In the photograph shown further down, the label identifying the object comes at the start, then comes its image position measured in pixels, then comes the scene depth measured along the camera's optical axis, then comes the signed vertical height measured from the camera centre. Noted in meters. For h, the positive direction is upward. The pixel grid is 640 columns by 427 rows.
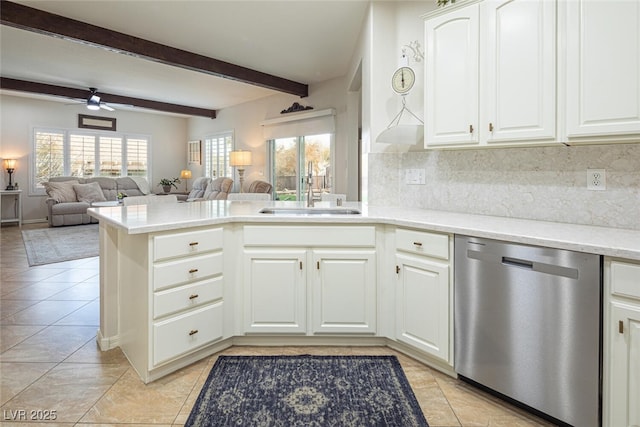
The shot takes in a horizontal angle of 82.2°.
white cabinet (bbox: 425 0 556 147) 1.84 +0.72
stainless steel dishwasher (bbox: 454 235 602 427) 1.46 -0.54
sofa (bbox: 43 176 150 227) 7.59 +0.18
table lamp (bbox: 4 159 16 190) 7.73 +0.78
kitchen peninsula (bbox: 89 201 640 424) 2.00 -0.48
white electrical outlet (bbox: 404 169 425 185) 2.82 +0.21
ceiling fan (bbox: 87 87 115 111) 6.92 +1.94
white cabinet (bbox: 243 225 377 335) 2.34 -0.49
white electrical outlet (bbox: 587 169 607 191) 1.88 +0.13
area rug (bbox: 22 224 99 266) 5.02 -0.65
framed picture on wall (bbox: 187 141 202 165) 10.14 +1.44
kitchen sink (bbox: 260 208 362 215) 2.75 -0.06
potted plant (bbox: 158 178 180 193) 9.90 +0.55
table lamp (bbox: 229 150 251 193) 7.54 +0.92
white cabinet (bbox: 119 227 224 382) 1.95 -0.53
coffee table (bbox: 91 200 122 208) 7.62 -0.01
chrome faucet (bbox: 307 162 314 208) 2.85 +0.13
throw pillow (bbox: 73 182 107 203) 8.09 +0.23
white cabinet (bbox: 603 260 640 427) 1.34 -0.53
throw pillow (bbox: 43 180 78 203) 7.74 +0.26
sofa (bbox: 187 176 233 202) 8.02 +0.34
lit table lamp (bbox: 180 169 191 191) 10.15 +0.81
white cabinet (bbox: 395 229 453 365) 2.00 -0.51
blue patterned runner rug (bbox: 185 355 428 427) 1.69 -0.98
